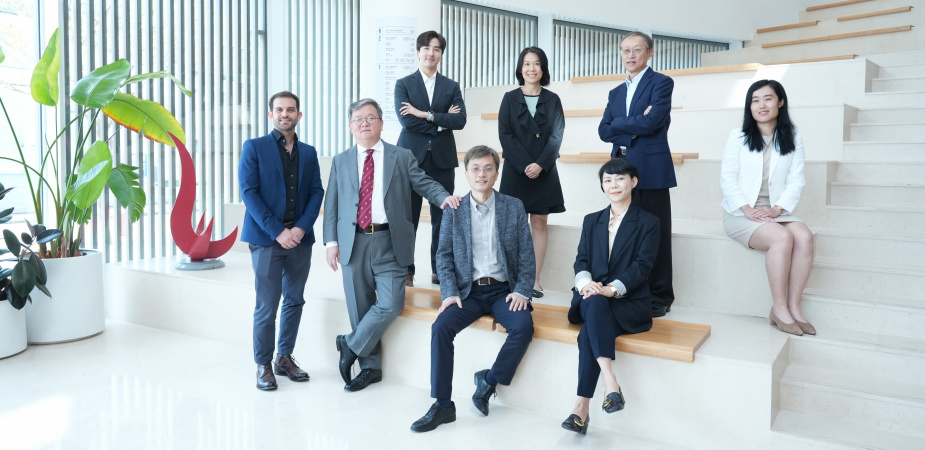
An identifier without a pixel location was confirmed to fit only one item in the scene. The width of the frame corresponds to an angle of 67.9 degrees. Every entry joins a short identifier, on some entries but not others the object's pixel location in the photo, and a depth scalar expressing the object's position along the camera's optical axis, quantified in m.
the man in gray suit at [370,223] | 2.99
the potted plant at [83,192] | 3.47
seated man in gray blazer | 2.78
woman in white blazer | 2.85
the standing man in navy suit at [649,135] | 2.98
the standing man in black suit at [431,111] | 3.44
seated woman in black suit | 2.52
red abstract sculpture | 4.13
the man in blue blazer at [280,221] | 3.01
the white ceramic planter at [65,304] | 3.69
